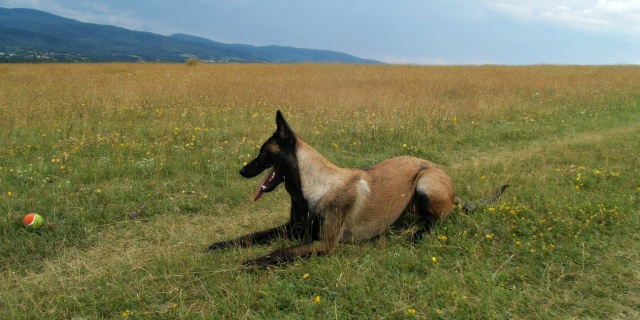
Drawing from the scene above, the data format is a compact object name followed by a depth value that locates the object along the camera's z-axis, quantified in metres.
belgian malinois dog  3.70
